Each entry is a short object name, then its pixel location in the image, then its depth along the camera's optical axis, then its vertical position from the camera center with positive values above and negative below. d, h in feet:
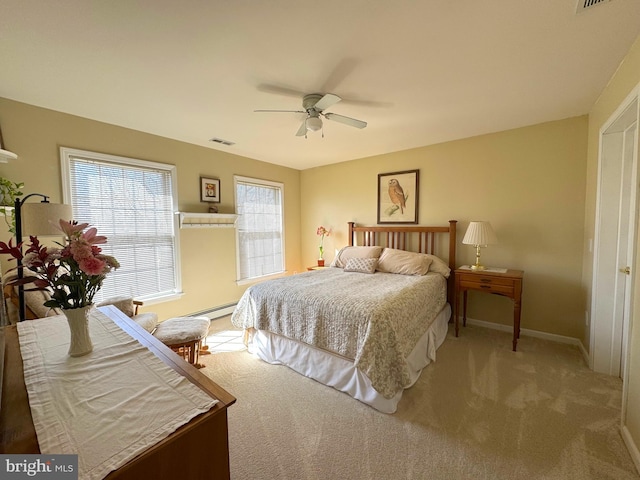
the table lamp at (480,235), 9.31 -0.40
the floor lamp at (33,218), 5.50 +0.23
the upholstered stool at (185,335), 7.22 -3.03
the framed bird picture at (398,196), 12.16 +1.38
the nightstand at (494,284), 8.77 -2.14
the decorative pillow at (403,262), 10.30 -1.55
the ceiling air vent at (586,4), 4.25 +3.62
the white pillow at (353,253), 11.86 -1.32
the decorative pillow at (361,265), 11.04 -1.72
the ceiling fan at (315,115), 6.98 +3.04
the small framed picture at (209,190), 11.66 +1.70
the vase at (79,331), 3.48 -1.42
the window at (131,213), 8.63 +0.54
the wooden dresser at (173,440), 2.14 -1.86
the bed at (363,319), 6.09 -2.65
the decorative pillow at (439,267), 10.50 -1.75
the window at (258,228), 13.42 -0.09
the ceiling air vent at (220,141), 10.74 +3.62
